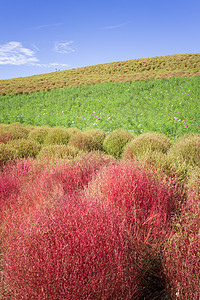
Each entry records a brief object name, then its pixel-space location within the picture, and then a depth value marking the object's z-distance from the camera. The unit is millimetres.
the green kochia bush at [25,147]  5703
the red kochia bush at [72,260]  1603
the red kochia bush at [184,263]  1814
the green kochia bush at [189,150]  4540
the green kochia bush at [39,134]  7312
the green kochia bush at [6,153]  5105
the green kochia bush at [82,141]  6336
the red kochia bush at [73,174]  3441
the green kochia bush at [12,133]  6816
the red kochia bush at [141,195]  2381
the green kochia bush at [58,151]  5117
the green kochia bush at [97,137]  6836
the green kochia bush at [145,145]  5133
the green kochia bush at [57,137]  6762
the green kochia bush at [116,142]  6406
